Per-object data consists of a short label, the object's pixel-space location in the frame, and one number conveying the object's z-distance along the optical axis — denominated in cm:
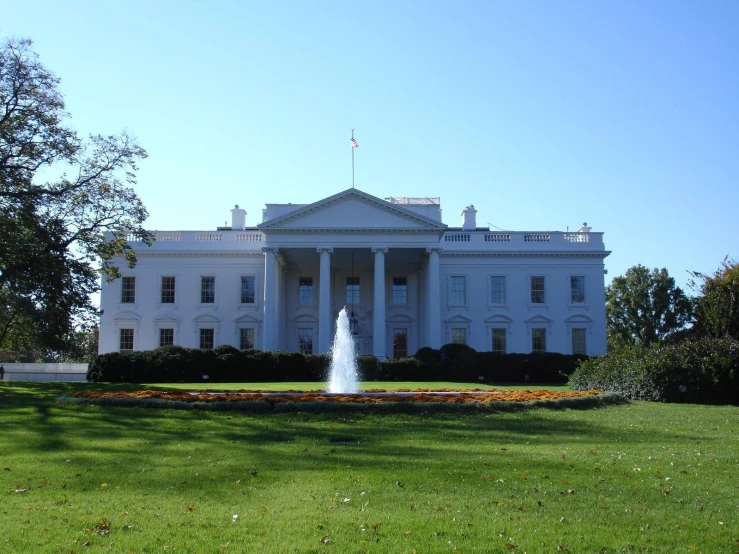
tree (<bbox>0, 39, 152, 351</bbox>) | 2539
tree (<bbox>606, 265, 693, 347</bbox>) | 7244
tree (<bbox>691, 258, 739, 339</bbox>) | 2655
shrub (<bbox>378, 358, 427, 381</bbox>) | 4006
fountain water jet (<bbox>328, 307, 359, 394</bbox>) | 2497
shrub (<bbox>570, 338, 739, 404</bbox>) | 2214
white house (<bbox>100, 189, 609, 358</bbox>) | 4919
